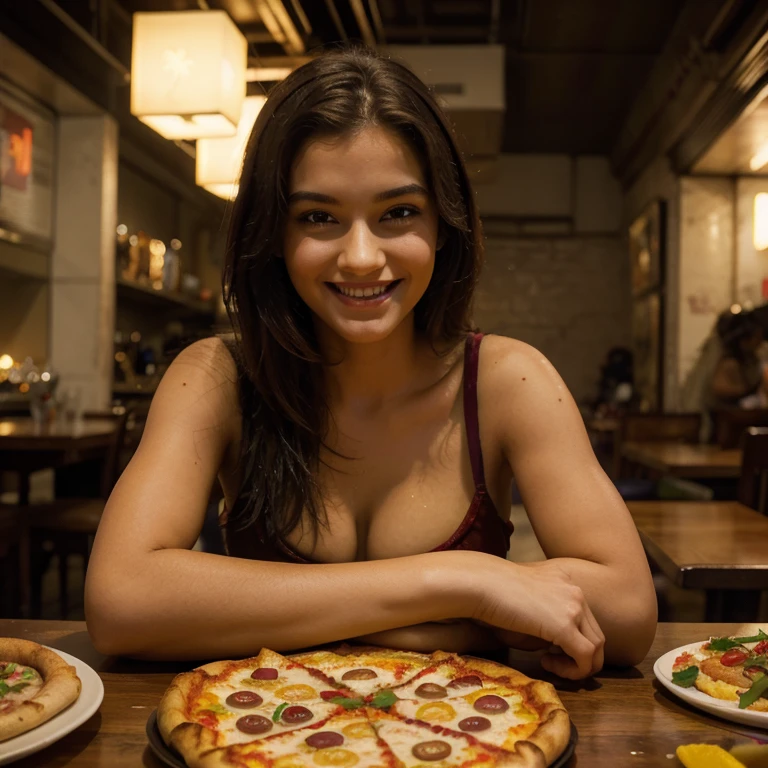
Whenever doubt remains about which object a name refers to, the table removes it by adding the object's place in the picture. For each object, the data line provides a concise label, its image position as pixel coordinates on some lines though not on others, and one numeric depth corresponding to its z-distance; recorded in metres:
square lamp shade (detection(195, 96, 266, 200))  5.09
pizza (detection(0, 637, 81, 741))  0.77
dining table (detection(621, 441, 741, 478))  3.70
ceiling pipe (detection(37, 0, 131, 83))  4.95
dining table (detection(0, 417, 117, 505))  3.75
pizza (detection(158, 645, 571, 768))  0.72
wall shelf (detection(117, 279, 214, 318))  7.36
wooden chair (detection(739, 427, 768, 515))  2.69
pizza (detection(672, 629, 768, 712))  0.88
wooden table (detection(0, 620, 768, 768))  0.78
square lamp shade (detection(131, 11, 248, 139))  3.75
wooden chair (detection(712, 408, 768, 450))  4.80
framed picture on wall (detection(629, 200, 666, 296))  8.03
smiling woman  1.06
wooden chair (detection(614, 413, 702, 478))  5.72
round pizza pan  0.72
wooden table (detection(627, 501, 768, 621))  1.79
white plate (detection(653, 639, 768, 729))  0.84
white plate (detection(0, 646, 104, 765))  0.73
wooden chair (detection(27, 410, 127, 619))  3.92
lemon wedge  0.70
